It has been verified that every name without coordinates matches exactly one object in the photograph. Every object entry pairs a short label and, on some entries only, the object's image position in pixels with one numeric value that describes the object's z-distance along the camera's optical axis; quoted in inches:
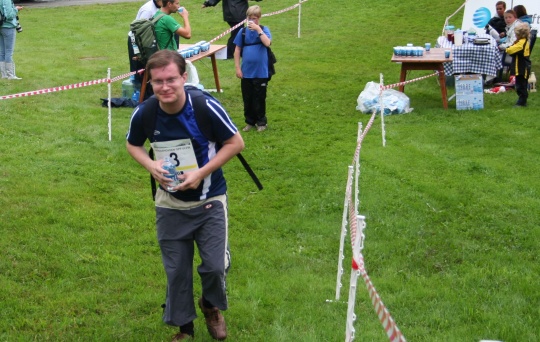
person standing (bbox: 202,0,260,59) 628.1
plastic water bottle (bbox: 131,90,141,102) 483.3
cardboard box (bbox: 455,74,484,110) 493.7
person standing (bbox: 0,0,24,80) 534.4
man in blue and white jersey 167.0
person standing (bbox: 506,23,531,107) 482.3
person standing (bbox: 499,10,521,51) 548.1
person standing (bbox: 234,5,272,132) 414.3
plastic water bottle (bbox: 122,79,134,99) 496.7
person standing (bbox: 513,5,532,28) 565.0
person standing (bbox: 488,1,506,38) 607.5
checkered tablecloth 495.8
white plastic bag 487.8
